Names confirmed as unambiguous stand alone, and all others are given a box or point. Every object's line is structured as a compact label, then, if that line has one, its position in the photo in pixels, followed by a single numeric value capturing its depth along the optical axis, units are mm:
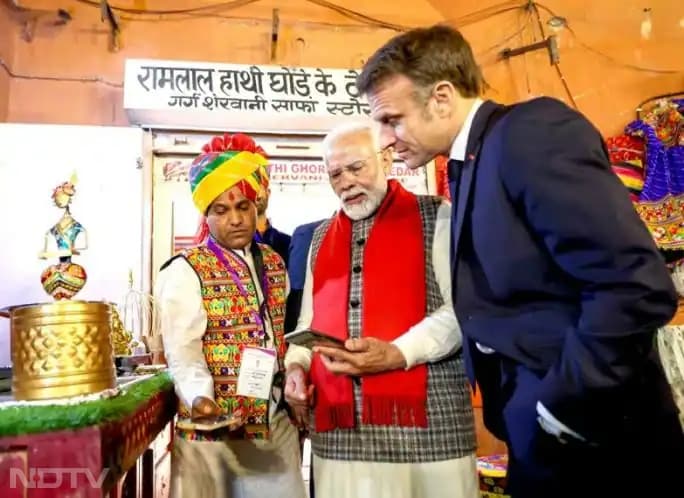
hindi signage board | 3273
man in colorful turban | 1474
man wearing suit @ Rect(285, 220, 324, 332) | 1693
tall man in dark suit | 816
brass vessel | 1087
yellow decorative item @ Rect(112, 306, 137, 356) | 1955
